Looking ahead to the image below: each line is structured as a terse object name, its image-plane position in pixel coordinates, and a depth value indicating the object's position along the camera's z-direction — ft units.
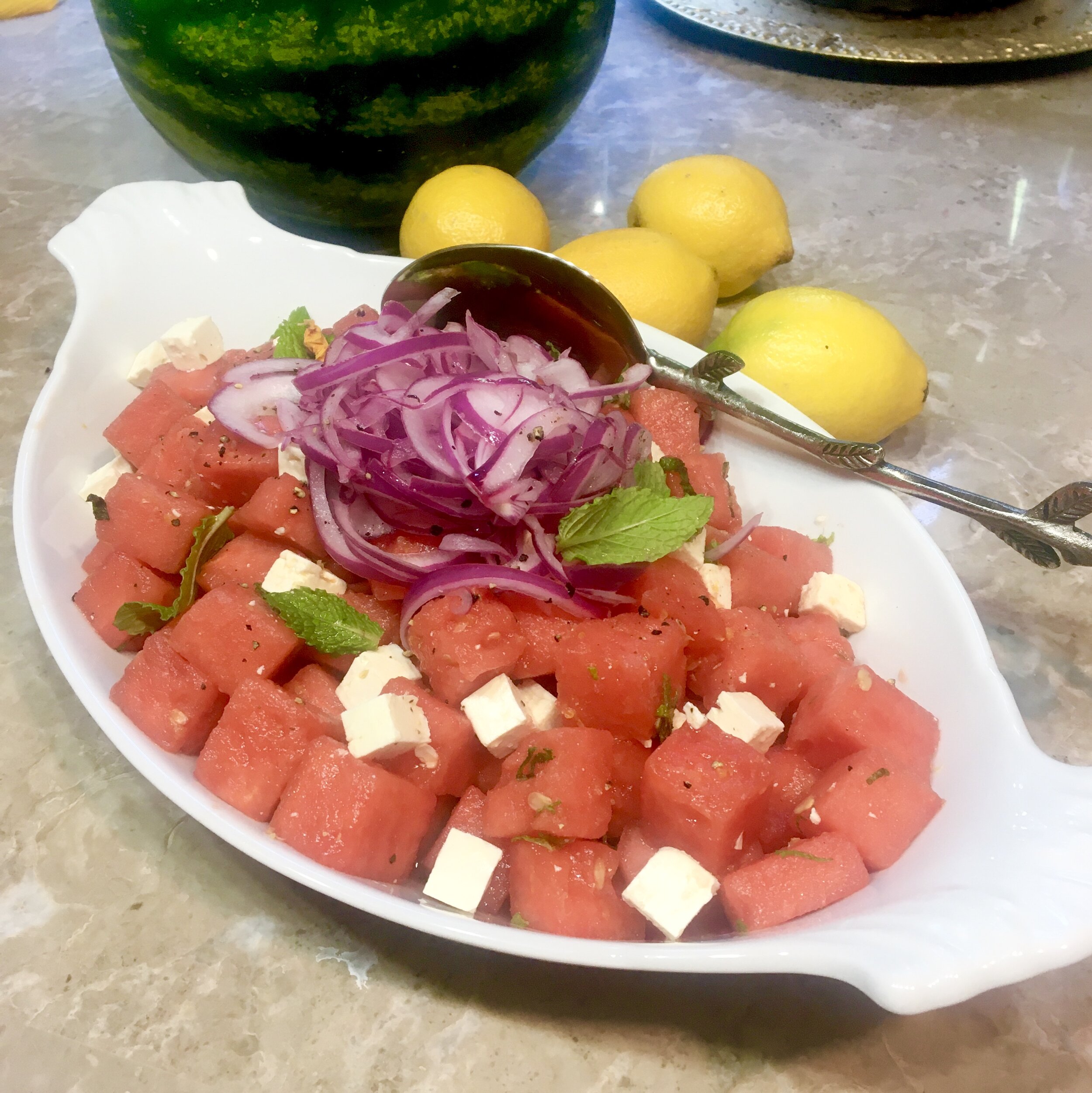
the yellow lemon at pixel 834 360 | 1.39
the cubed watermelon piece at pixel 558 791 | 1.06
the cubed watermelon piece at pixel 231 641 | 1.15
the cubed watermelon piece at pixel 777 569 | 1.25
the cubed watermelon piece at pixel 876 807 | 1.06
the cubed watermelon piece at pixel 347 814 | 1.06
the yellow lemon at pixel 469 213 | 1.52
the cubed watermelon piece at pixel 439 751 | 1.12
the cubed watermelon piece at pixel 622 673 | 1.11
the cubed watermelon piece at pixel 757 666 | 1.16
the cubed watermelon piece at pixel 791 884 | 1.03
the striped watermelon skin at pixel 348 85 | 1.47
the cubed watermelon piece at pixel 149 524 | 1.22
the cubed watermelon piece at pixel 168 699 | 1.12
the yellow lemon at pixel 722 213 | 1.61
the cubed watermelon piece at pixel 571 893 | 1.04
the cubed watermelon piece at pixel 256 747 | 1.09
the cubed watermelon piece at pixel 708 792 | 1.05
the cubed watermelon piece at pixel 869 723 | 1.10
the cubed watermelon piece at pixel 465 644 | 1.14
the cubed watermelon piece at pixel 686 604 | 1.17
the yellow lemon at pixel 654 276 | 1.46
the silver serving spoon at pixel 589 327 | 1.25
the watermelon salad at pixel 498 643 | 1.06
